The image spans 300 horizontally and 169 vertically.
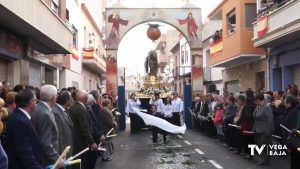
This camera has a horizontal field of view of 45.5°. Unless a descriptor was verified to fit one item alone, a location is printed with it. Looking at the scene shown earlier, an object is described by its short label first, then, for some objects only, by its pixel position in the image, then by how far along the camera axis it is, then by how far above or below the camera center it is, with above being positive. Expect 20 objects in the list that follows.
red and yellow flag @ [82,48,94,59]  27.02 +2.44
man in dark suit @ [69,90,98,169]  6.27 -0.74
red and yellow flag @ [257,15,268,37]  15.20 +2.54
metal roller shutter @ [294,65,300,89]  14.78 +0.39
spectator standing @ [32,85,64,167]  4.47 -0.49
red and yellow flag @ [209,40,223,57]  21.07 +2.22
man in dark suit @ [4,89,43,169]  3.92 -0.62
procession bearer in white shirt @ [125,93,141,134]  17.03 -1.39
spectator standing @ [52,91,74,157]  5.22 -0.62
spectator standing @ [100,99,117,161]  8.79 -0.89
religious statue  22.37 +1.30
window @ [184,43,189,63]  37.68 +3.23
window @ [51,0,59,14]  16.07 +3.72
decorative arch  21.65 +3.74
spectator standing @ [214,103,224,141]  12.36 -1.21
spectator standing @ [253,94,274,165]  8.77 -0.97
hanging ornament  22.21 +3.29
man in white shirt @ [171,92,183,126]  15.64 -1.05
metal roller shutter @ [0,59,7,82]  11.78 +0.51
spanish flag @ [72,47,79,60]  22.96 +2.06
